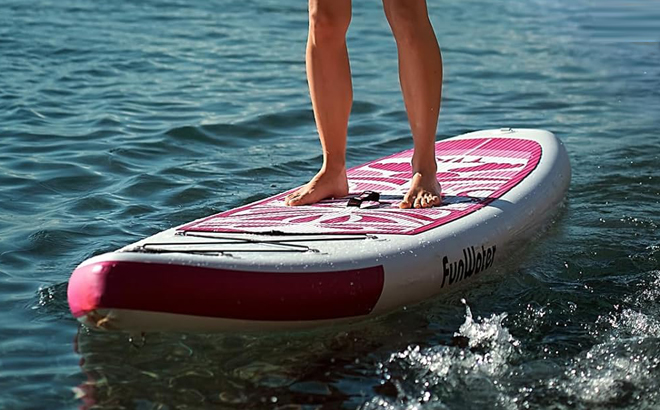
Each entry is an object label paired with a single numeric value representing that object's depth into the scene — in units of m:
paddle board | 3.57
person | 4.62
